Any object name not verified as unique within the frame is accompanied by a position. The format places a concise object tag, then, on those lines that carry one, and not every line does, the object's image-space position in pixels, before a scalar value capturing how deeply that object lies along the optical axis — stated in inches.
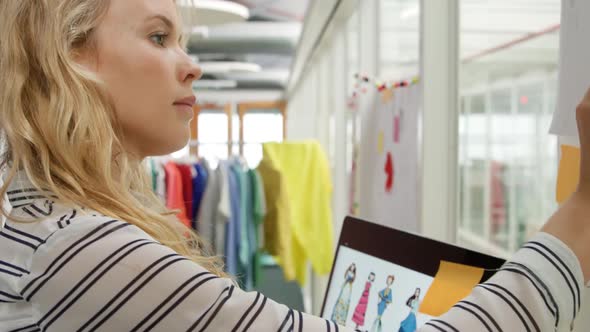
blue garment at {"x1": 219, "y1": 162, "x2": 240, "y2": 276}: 132.0
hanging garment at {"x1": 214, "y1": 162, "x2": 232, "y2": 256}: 129.7
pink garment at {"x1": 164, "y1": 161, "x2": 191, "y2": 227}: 127.6
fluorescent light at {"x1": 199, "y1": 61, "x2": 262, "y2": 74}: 249.6
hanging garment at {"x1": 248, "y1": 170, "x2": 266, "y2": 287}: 136.1
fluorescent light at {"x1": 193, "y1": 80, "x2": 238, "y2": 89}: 337.1
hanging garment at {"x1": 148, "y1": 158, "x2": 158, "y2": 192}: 123.8
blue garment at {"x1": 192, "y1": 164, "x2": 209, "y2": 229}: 133.3
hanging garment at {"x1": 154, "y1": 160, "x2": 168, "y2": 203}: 125.5
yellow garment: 137.2
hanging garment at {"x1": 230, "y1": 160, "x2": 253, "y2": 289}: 132.7
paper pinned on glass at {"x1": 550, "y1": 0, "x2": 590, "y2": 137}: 25.9
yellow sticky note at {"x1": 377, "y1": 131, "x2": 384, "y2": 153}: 72.2
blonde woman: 20.6
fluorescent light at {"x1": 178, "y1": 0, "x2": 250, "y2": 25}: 116.8
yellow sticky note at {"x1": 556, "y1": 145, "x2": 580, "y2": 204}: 27.2
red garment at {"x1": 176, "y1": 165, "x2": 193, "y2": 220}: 132.0
